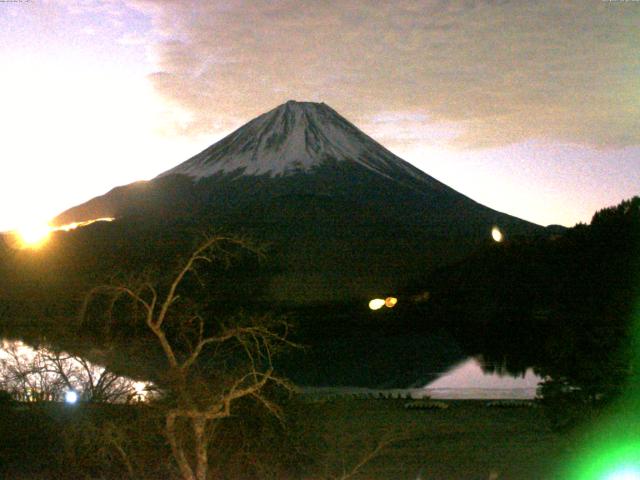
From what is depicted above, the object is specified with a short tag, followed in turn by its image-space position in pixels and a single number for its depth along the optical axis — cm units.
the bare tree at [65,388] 970
